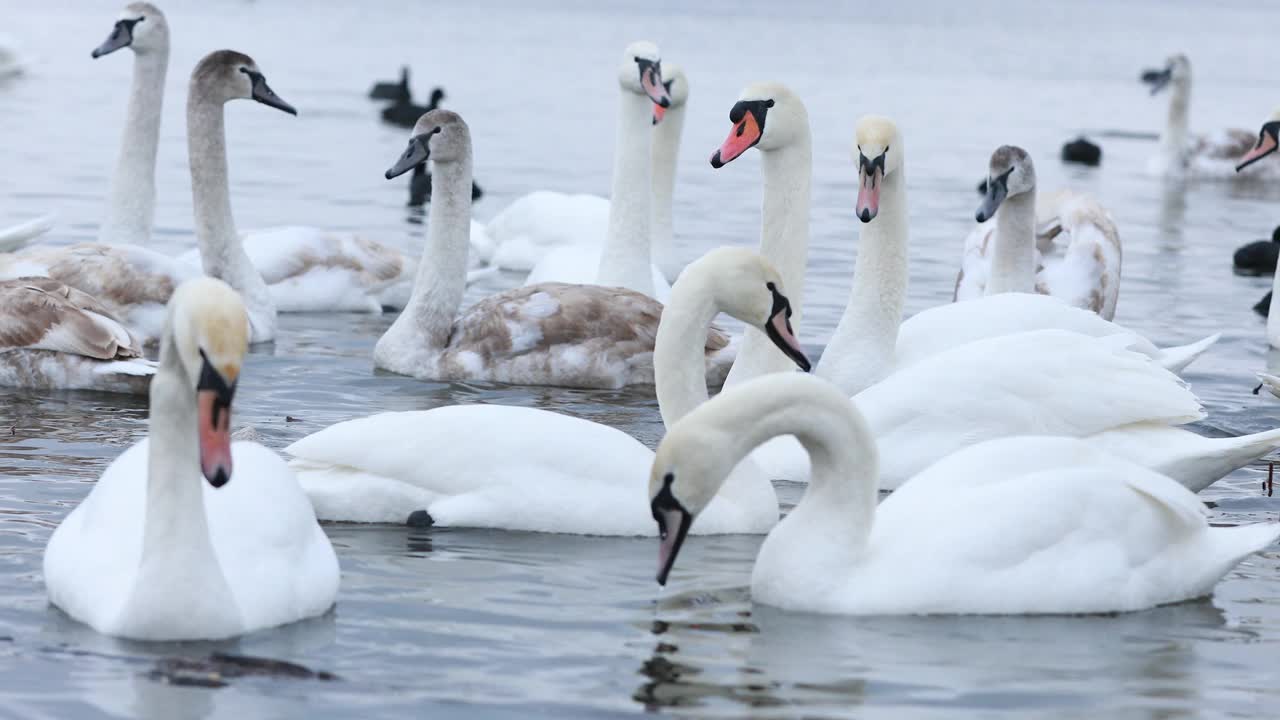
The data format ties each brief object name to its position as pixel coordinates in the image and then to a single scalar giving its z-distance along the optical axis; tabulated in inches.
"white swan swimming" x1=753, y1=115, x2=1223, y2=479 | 693.9
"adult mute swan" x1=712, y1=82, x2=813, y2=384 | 776.3
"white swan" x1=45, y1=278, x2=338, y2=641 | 453.1
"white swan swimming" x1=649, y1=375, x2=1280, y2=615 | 538.3
